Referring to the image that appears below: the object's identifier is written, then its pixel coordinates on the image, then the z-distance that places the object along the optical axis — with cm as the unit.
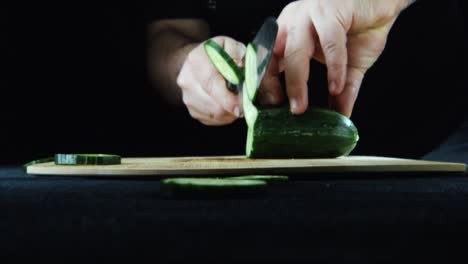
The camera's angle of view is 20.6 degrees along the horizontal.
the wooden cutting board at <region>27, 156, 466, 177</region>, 98
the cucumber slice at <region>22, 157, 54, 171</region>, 105
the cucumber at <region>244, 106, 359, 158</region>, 109
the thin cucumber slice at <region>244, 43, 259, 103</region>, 107
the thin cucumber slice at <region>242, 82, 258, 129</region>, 111
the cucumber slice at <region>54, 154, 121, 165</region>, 104
